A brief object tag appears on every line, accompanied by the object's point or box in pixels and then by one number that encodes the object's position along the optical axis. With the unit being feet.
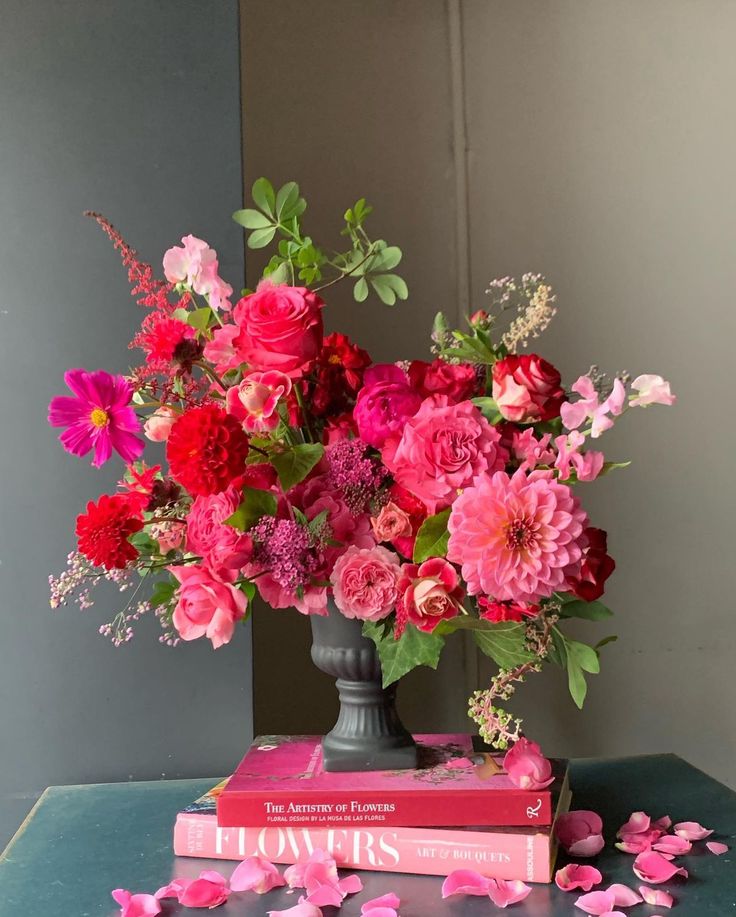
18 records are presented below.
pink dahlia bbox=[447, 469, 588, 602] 2.68
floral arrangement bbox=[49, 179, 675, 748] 2.73
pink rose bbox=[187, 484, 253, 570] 2.88
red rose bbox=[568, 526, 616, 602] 2.84
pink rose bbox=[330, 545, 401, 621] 2.99
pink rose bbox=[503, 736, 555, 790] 3.09
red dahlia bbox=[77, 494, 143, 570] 2.87
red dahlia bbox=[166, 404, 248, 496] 2.72
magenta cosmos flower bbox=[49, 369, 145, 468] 2.91
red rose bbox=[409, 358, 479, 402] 3.04
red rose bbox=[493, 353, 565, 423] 2.84
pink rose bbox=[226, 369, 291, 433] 2.89
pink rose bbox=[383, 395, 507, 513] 2.82
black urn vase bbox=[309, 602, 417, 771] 3.27
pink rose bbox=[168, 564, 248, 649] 2.96
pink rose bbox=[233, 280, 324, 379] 2.94
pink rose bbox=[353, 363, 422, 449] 2.92
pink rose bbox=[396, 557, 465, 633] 2.84
